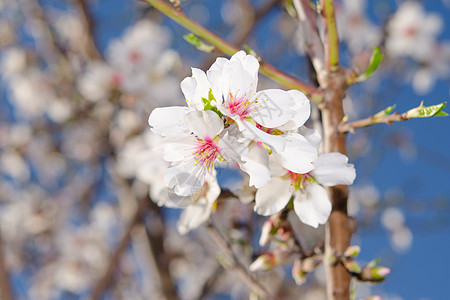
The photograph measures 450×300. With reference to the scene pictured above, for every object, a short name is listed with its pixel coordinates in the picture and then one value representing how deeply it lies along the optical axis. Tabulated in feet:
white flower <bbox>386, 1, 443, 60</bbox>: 6.33
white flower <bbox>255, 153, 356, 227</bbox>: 1.43
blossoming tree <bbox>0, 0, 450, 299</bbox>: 1.42
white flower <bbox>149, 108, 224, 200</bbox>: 1.38
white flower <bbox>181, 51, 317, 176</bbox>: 1.38
